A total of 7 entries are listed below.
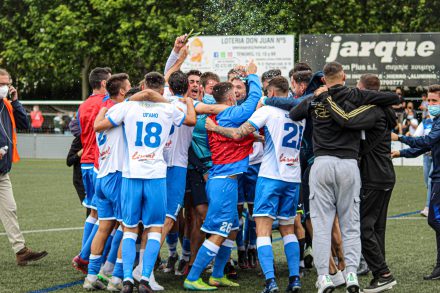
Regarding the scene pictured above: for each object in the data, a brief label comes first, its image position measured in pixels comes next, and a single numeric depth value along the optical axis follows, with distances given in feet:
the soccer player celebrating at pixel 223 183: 56.44
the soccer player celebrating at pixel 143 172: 53.36
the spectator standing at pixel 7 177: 66.95
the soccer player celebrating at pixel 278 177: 55.21
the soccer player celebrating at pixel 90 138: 61.36
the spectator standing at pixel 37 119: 232.53
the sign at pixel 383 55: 210.38
